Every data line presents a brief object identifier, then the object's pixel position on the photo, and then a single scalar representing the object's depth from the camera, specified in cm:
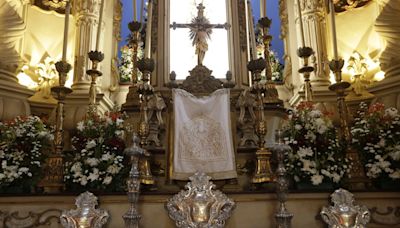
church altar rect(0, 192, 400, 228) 360
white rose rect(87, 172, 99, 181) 381
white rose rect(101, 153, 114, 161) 396
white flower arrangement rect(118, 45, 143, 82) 724
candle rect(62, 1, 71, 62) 433
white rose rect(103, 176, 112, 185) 381
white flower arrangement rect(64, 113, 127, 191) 387
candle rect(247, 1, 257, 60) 433
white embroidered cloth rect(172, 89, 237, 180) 415
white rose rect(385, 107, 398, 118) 423
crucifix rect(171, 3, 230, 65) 656
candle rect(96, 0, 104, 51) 454
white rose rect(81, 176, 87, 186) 382
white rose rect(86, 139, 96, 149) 409
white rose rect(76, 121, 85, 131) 438
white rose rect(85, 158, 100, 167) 392
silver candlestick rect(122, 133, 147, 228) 327
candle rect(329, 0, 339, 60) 429
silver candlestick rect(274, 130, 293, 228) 330
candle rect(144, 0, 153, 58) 435
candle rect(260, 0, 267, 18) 487
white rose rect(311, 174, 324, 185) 374
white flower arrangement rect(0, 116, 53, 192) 388
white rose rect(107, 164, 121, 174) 388
